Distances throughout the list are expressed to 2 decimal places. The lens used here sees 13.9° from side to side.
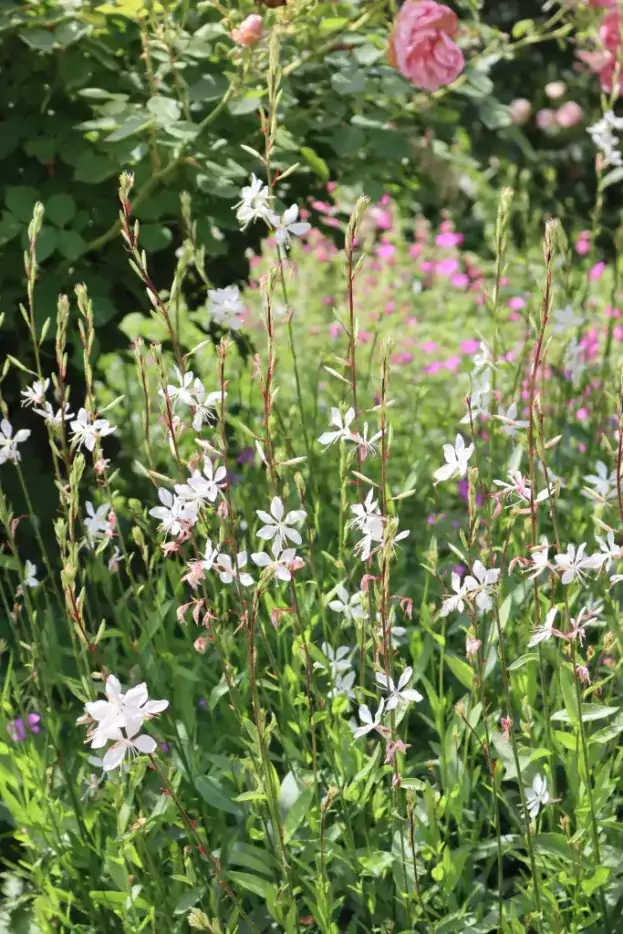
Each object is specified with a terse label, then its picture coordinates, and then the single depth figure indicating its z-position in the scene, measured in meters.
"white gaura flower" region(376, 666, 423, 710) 1.80
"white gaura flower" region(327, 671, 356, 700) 2.00
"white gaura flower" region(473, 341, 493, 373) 2.05
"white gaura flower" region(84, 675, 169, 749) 1.74
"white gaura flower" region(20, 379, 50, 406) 1.96
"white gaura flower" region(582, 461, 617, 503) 2.08
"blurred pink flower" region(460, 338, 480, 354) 3.81
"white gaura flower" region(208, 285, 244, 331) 2.07
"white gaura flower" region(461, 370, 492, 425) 1.89
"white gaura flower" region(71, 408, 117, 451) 1.92
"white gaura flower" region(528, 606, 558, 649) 1.80
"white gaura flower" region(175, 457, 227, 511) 1.82
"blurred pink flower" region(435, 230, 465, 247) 6.25
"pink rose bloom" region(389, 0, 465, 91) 2.34
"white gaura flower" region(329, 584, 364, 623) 1.96
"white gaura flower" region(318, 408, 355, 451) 1.84
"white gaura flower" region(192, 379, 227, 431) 1.85
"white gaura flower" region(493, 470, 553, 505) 1.83
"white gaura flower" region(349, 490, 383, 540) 1.80
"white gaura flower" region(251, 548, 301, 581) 1.79
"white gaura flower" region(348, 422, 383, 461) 1.85
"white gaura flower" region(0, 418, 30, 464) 2.01
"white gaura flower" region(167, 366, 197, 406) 1.87
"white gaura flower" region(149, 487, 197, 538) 1.83
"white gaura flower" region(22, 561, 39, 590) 2.04
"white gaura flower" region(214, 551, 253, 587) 1.81
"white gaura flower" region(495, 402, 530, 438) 1.87
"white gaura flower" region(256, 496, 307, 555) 1.82
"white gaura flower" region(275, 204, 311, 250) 1.96
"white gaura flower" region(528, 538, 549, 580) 1.82
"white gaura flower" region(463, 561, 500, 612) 1.80
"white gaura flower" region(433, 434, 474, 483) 1.84
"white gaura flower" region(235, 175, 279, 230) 1.97
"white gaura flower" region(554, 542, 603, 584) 1.83
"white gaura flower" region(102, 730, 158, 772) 1.73
